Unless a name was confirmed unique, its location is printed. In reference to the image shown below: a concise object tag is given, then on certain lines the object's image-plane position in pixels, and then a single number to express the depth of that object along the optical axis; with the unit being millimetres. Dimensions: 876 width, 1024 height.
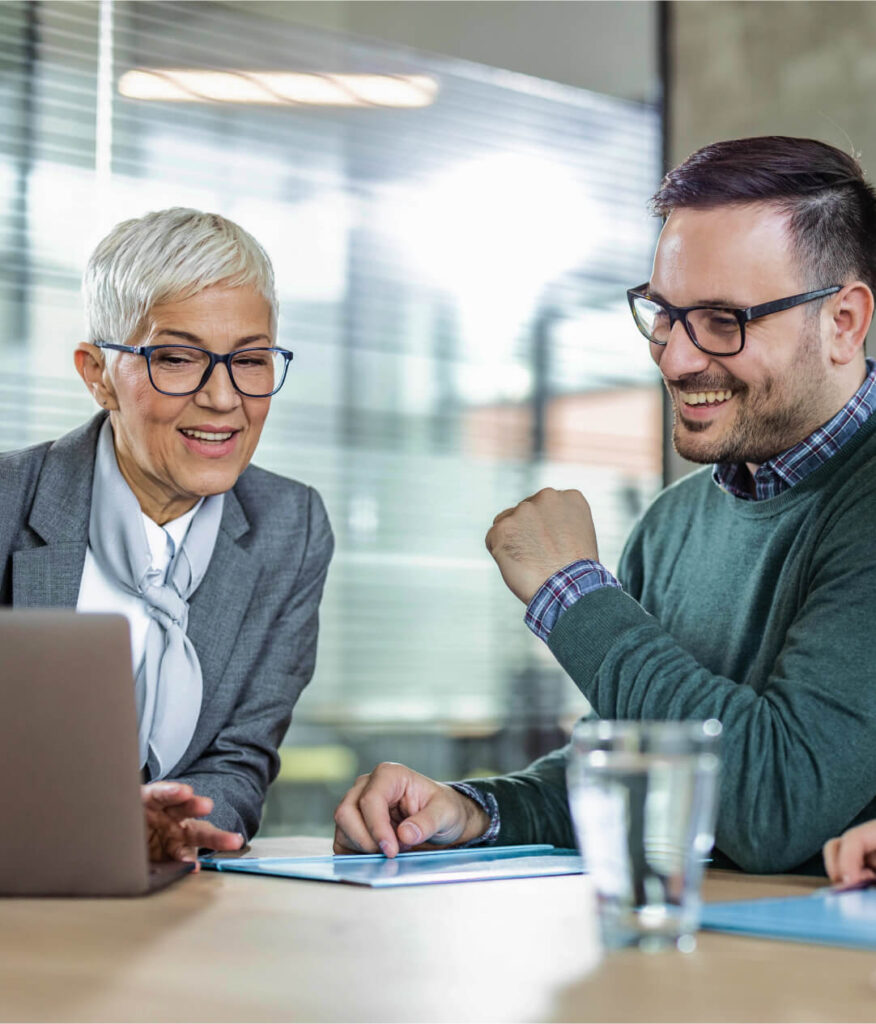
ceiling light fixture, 3088
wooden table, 600
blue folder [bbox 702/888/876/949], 741
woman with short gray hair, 1757
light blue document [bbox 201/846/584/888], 1022
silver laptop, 879
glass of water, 666
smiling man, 1190
